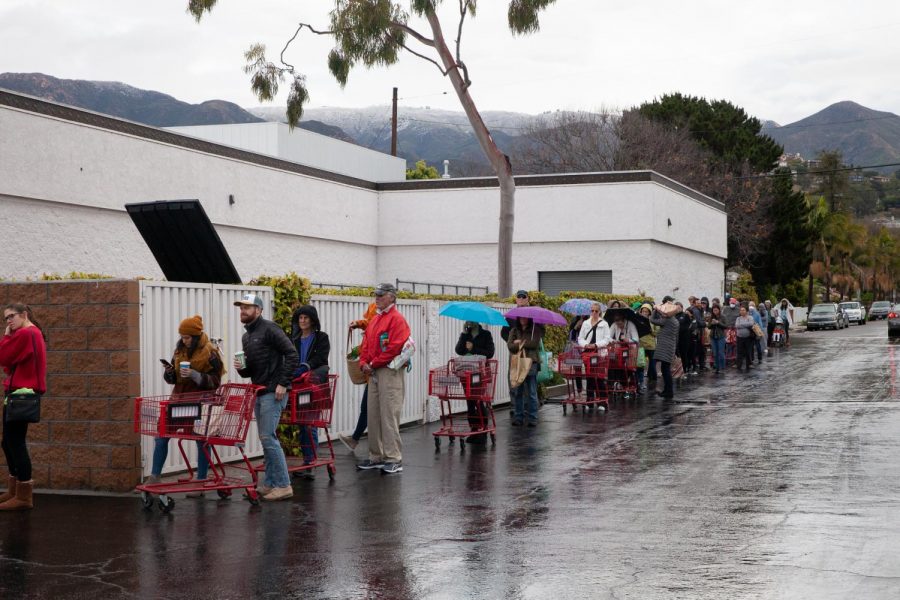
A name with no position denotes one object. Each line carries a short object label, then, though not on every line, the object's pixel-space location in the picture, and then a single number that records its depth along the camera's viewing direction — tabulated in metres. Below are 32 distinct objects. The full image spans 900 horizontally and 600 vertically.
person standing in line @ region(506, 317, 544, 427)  15.91
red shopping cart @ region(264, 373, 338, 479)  10.89
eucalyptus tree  25.25
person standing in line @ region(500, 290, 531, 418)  16.17
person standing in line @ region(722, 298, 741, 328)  29.34
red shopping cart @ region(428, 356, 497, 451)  13.91
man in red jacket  11.50
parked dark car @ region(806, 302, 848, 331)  61.57
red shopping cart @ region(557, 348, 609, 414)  18.61
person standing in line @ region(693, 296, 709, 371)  26.47
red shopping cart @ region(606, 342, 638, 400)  19.47
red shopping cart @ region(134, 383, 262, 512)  9.56
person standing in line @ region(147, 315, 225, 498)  9.82
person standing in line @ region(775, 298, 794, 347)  40.38
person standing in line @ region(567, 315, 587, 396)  19.81
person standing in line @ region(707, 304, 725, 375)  27.64
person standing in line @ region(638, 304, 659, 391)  20.61
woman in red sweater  9.53
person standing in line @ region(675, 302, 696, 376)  24.75
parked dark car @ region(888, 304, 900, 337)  43.16
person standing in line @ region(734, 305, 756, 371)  28.19
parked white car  71.75
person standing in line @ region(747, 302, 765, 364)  30.86
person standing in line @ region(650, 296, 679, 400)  20.34
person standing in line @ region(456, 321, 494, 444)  14.34
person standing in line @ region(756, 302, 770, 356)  34.19
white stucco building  21.80
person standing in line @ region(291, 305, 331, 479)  11.73
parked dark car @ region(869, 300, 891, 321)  82.44
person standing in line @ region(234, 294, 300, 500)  9.91
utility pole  57.94
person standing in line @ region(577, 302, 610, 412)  18.62
